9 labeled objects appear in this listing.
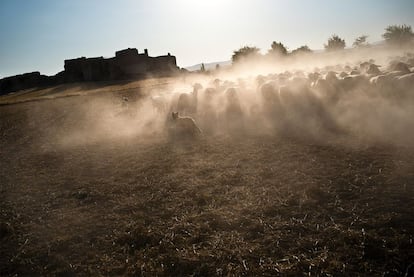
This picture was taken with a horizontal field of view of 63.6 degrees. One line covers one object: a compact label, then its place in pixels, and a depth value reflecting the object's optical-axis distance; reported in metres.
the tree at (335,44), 80.62
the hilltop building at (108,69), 52.44
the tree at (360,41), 90.69
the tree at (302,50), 68.86
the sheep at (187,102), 20.30
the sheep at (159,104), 20.72
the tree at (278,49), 67.06
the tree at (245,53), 68.28
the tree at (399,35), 65.31
